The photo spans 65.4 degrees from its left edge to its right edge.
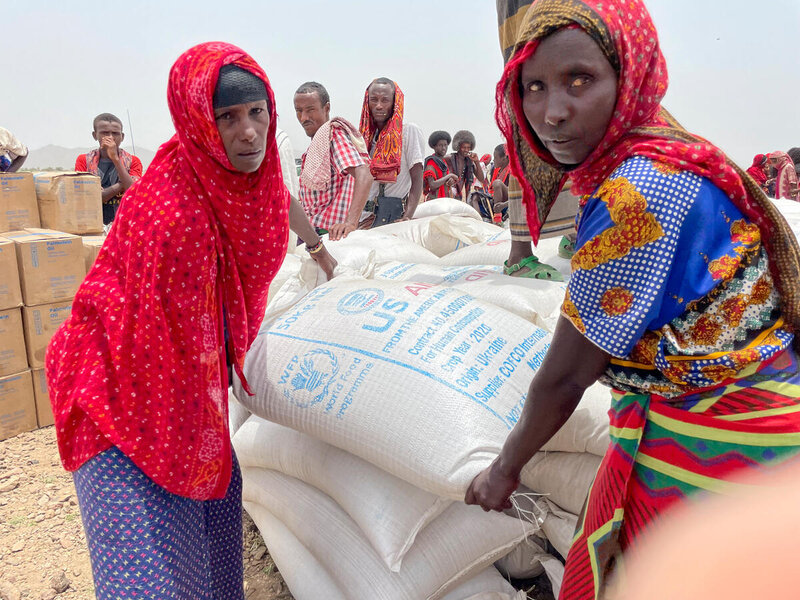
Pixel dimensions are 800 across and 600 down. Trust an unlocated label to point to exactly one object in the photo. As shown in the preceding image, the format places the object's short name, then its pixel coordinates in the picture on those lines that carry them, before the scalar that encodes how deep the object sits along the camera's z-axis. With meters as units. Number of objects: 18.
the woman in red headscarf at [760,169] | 6.85
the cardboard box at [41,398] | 2.97
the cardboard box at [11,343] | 2.85
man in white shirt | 3.64
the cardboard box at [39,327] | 2.92
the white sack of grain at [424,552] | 1.38
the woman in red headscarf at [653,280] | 0.71
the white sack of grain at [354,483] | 1.36
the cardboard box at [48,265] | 2.88
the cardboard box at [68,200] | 3.43
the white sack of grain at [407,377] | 1.30
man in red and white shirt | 2.77
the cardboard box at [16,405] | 2.88
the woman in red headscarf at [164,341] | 1.08
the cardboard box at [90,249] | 3.26
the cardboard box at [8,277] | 2.78
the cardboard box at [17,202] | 3.24
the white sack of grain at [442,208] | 4.13
